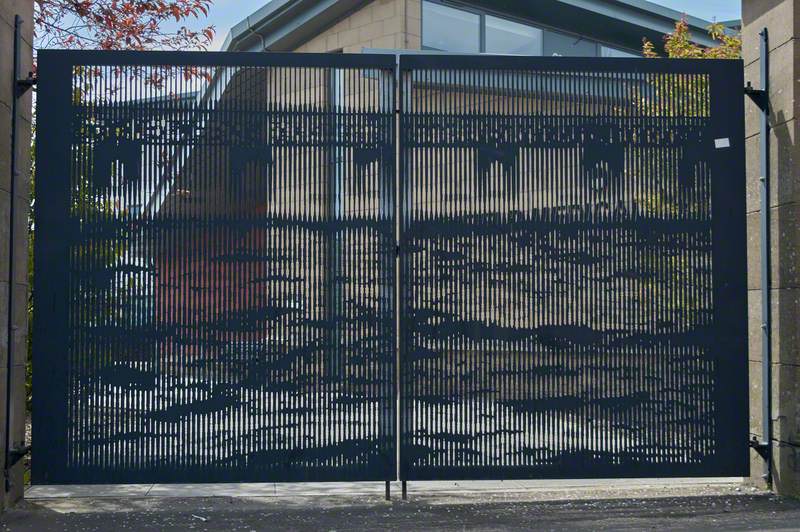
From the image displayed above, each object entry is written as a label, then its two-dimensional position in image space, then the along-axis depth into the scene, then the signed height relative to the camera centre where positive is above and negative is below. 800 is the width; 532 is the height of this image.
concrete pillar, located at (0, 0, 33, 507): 7.41 +0.69
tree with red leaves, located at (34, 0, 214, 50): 10.98 +3.30
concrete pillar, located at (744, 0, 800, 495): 7.73 +0.53
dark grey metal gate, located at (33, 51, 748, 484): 7.72 +0.35
